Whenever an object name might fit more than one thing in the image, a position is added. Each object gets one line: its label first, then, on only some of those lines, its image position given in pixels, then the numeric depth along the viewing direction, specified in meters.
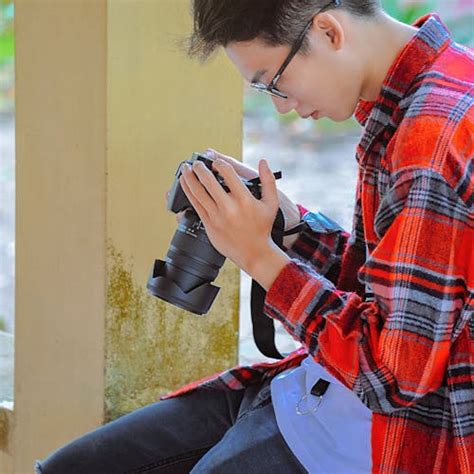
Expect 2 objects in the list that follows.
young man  2.54
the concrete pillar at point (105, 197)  3.26
